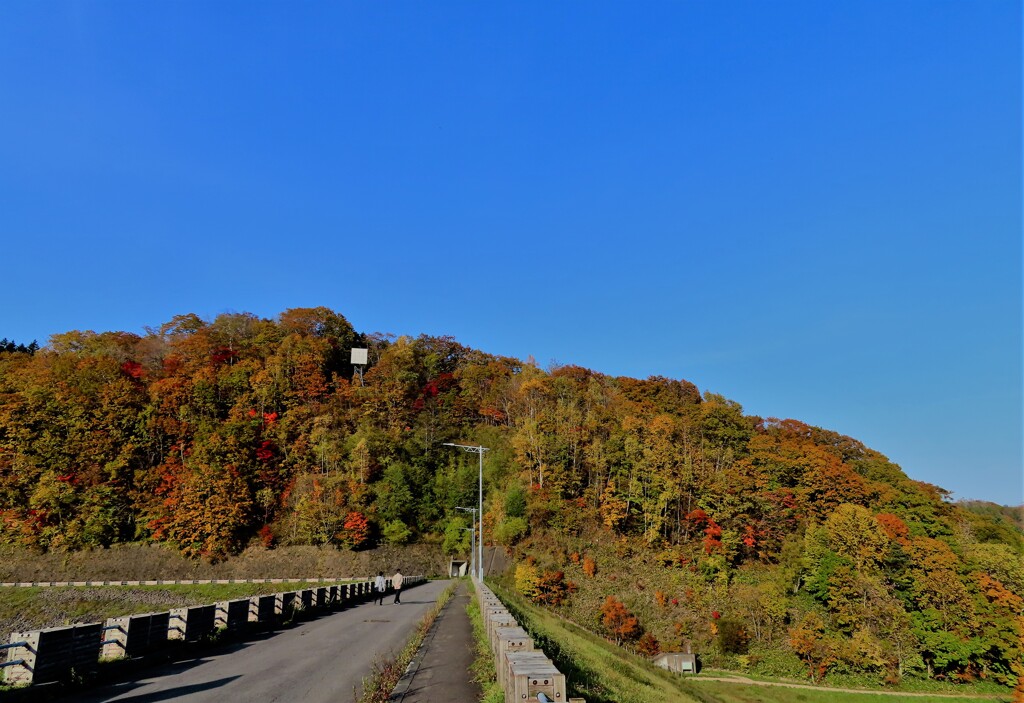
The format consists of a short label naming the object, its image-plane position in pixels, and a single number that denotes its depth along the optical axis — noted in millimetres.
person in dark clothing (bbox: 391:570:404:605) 30927
